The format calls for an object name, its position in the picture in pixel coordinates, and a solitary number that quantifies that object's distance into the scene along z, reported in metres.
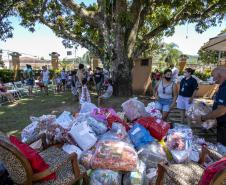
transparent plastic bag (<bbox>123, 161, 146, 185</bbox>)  1.89
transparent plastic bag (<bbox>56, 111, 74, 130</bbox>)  2.38
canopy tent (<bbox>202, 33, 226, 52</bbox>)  3.85
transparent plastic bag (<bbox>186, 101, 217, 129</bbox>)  2.92
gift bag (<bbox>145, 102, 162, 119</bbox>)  3.26
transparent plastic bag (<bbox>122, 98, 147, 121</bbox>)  2.98
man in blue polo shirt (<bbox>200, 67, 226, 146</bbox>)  2.14
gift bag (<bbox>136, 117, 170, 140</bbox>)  2.36
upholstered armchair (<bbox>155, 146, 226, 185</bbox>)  1.60
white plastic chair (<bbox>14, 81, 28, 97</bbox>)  7.82
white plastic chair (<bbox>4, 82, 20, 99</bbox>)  6.95
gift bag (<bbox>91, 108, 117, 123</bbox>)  2.44
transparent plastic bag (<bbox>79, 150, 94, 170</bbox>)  2.01
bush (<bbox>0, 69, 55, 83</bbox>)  11.69
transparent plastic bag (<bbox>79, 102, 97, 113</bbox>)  2.86
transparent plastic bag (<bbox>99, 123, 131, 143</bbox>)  2.19
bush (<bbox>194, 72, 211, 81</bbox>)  10.77
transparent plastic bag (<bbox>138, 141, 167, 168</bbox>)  2.10
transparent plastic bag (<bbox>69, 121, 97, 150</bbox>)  2.14
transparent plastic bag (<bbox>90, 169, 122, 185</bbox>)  1.89
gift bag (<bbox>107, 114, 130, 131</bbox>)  2.45
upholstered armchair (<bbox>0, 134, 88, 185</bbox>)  1.46
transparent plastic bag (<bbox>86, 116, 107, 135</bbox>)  2.31
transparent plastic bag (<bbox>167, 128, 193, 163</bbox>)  2.11
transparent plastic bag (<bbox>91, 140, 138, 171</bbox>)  1.92
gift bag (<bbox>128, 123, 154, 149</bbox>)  2.23
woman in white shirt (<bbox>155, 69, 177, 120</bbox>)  3.33
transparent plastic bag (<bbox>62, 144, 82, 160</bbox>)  2.10
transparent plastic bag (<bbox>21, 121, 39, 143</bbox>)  2.37
